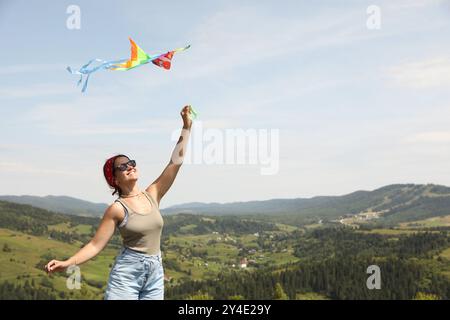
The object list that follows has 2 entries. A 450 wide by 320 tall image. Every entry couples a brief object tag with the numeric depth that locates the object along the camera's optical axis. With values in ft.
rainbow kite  25.99
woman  18.79
